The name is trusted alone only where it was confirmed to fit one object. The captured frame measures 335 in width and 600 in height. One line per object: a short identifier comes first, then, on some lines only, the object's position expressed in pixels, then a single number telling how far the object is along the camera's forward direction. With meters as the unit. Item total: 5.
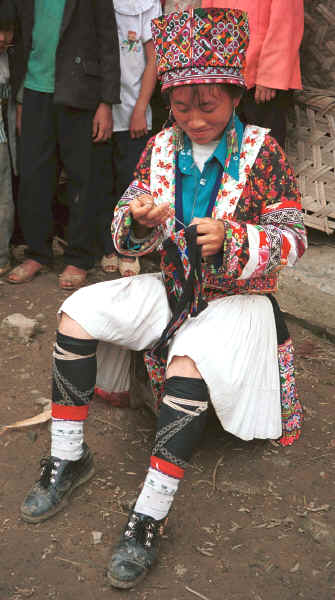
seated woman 1.96
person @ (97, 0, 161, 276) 3.91
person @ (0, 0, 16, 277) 3.74
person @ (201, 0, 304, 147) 3.41
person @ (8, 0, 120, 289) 3.67
